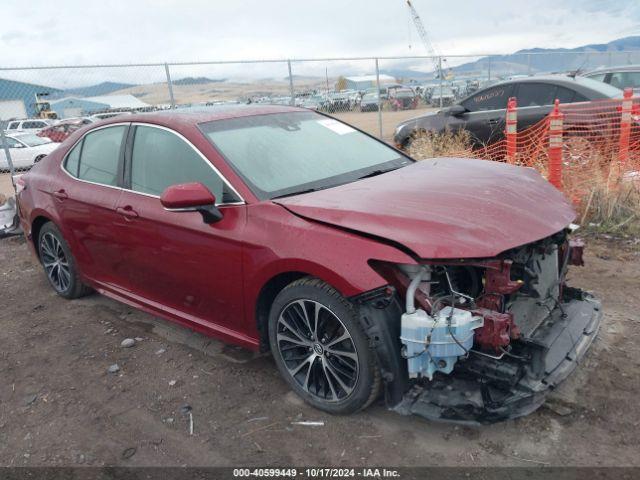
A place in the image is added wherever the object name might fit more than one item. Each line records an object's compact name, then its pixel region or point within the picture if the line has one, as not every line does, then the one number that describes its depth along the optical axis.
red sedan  2.52
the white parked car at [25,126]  22.69
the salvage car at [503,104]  8.01
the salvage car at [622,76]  11.02
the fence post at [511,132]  6.88
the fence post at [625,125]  6.68
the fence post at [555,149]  5.92
